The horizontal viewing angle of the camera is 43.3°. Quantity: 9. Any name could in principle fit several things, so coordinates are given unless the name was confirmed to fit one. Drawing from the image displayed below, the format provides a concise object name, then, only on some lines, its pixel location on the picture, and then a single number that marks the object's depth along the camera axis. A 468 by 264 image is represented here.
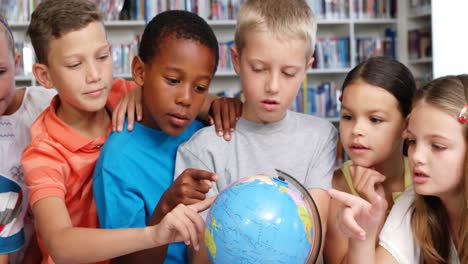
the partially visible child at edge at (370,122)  2.04
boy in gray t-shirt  2.01
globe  1.53
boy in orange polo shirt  1.90
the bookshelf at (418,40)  6.58
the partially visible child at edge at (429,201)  1.82
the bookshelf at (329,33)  6.35
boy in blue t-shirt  1.99
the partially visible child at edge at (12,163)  2.20
